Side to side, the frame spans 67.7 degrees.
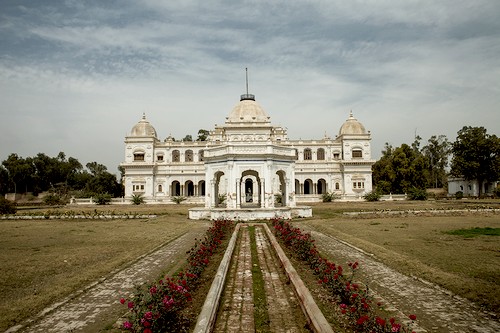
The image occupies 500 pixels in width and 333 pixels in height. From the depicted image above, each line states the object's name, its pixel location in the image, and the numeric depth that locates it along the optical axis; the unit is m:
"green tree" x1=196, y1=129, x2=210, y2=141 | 79.88
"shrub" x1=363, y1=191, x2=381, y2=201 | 48.66
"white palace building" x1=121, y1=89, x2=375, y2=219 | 49.53
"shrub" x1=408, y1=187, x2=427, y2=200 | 48.34
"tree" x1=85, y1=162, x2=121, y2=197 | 57.94
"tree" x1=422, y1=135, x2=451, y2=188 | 75.69
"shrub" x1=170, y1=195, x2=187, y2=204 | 48.91
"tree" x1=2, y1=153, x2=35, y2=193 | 65.12
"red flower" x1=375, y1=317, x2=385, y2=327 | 4.61
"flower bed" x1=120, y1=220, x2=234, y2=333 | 5.09
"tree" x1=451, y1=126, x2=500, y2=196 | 50.78
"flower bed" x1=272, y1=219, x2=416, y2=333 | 5.08
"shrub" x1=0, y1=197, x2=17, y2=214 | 31.14
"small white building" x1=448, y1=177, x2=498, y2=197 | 56.59
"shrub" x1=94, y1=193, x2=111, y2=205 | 48.34
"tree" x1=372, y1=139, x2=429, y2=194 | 51.59
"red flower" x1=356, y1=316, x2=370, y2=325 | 4.91
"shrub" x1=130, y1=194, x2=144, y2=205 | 48.68
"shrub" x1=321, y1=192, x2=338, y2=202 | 48.50
